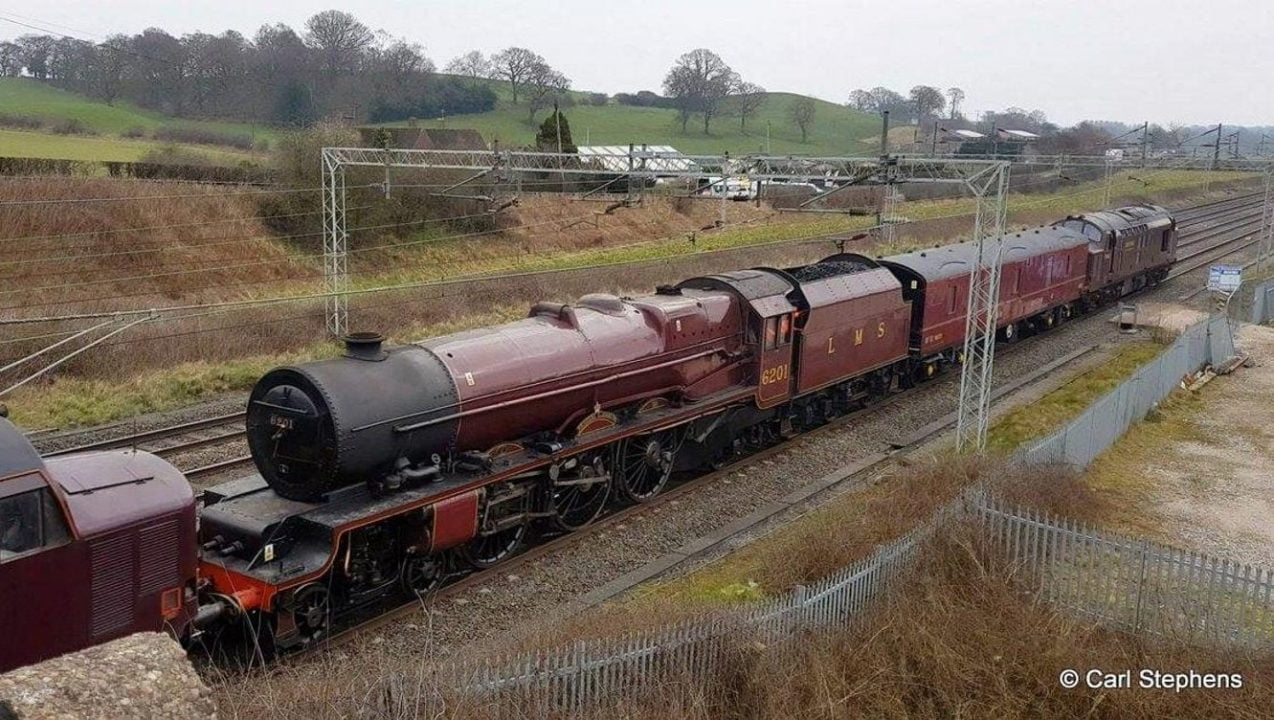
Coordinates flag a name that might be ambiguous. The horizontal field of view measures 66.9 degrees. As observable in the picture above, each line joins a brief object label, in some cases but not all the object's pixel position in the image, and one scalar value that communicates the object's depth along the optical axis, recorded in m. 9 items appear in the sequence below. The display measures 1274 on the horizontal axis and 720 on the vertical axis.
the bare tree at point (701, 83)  105.12
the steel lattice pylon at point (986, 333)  17.95
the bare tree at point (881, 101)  174.25
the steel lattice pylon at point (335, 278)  29.62
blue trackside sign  32.34
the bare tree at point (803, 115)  108.25
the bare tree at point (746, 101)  107.38
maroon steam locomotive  9.15
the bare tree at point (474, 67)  105.44
